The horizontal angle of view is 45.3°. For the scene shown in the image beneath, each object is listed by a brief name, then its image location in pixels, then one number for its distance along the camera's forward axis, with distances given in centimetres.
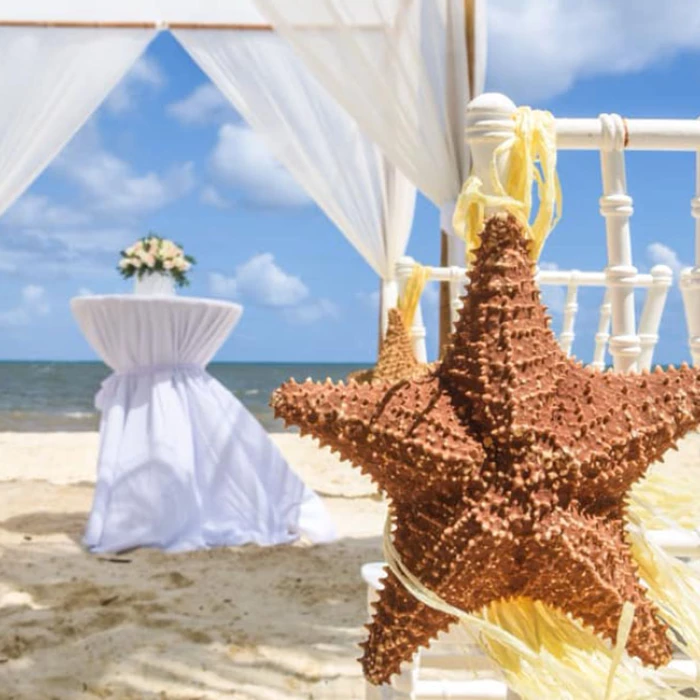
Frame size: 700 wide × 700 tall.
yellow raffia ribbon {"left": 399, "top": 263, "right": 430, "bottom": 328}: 285
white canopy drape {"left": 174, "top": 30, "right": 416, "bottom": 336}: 447
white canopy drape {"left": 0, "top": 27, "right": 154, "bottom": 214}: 430
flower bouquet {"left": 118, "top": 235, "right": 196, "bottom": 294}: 392
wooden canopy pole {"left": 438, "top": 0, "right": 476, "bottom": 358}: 347
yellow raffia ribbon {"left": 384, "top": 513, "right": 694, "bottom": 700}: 70
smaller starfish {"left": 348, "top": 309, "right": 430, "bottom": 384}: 298
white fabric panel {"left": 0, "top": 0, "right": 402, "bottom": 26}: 484
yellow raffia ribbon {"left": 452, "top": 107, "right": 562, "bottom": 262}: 74
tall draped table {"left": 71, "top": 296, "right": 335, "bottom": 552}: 340
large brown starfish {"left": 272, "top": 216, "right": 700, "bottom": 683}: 67
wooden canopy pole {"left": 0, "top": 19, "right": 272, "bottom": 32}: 459
